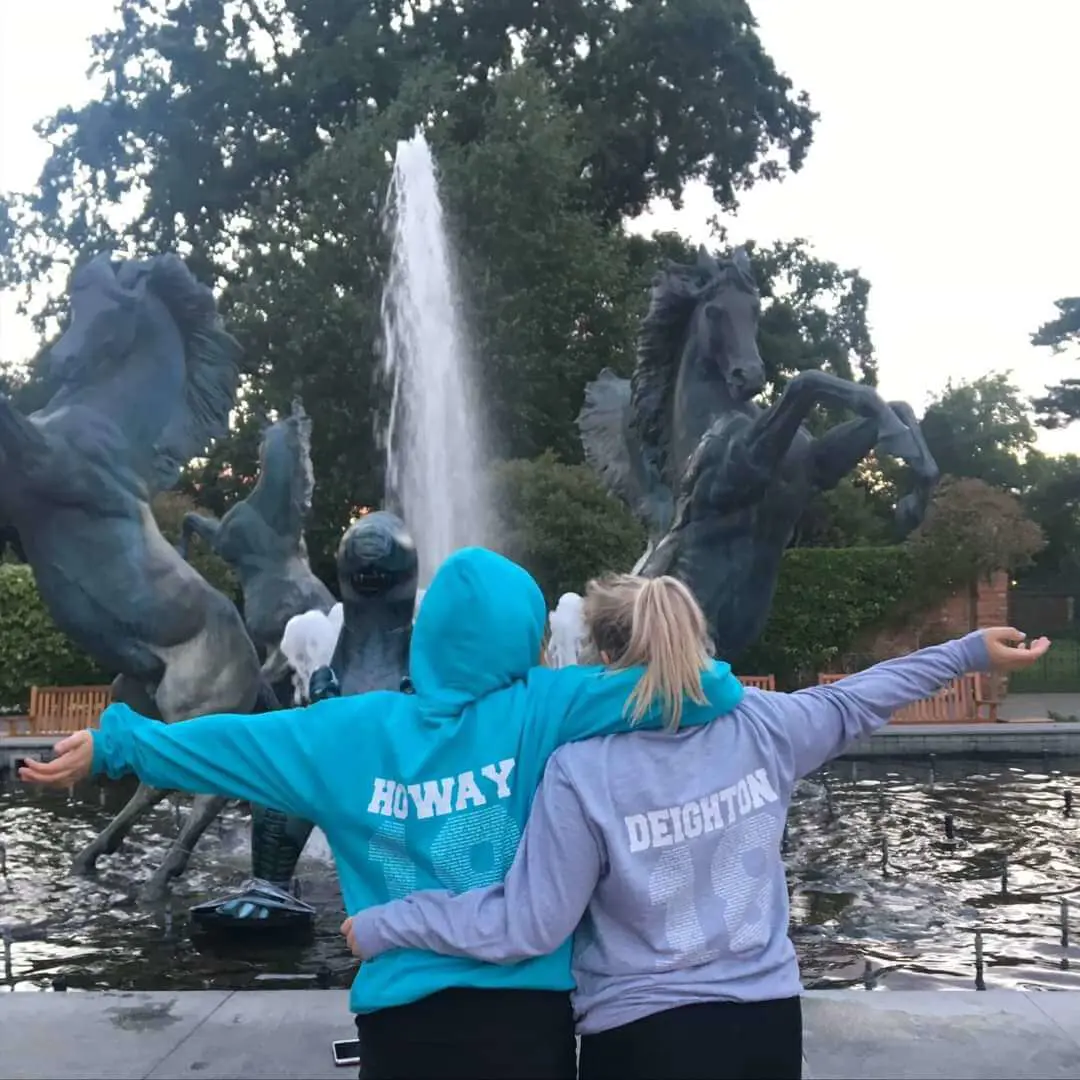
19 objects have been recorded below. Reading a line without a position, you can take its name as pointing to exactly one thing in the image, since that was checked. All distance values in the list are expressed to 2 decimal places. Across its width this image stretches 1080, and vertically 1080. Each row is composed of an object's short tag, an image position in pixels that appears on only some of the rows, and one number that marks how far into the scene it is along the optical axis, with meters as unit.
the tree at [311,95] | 25.81
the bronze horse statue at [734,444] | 6.24
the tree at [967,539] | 19.39
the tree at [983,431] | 41.06
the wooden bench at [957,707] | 14.31
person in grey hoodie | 1.89
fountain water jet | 17.03
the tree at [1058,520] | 33.16
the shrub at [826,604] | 19.12
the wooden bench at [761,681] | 13.98
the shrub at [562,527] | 15.66
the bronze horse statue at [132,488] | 6.41
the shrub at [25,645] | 16.22
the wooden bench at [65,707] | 14.23
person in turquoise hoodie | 1.93
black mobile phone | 3.23
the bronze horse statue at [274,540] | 7.64
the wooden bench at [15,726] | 14.38
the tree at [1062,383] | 33.94
